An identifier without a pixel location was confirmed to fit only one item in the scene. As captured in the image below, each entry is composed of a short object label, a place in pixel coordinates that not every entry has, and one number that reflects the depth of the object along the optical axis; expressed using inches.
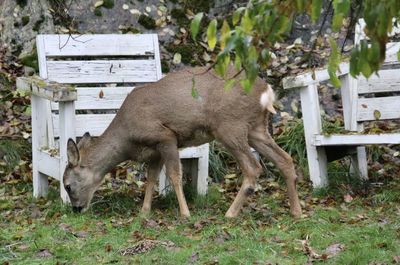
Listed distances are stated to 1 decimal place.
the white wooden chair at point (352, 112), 639.1
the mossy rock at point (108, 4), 859.4
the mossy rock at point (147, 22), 859.4
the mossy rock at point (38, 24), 837.8
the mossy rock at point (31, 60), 823.7
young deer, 588.4
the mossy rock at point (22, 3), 835.4
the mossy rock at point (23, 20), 832.9
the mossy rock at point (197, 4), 868.6
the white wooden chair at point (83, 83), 649.0
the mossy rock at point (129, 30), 853.2
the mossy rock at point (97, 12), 857.5
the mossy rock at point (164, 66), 831.1
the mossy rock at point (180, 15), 868.6
